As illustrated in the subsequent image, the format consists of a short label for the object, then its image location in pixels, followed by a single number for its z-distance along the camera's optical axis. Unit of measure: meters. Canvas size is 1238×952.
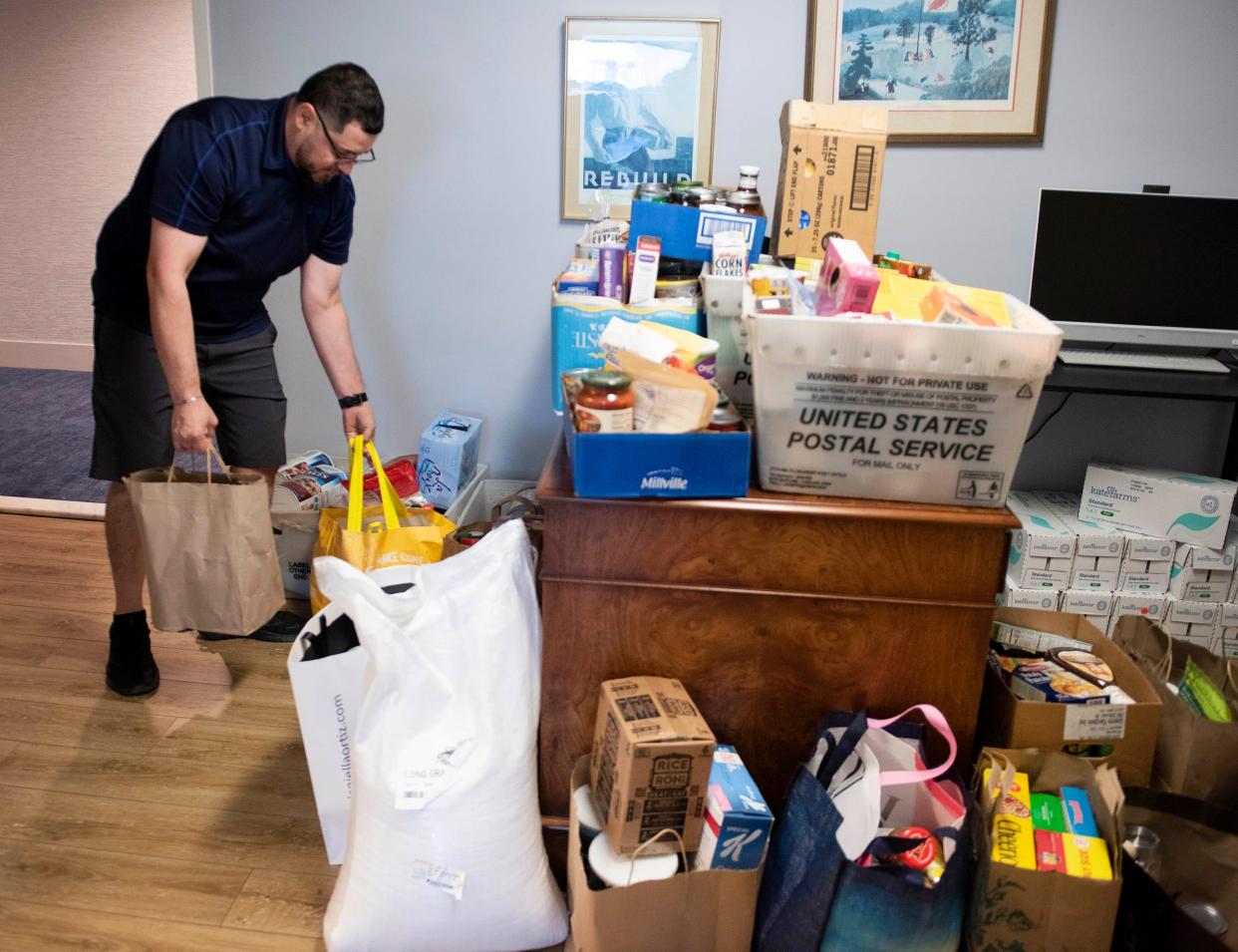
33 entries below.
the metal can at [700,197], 1.87
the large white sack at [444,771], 1.42
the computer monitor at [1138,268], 2.63
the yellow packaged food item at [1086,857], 1.36
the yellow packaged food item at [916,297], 1.44
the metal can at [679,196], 1.89
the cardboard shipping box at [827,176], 1.82
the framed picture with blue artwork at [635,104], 2.74
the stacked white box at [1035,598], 2.57
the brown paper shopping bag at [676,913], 1.34
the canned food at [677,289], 1.74
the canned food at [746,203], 1.81
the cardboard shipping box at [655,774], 1.33
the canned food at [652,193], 1.87
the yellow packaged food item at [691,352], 1.47
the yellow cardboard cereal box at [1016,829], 1.37
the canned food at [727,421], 1.38
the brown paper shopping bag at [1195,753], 1.59
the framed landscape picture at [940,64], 2.66
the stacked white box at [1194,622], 2.54
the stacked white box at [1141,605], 2.55
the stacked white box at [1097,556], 2.54
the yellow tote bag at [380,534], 1.92
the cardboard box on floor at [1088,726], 1.55
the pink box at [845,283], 1.37
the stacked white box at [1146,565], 2.52
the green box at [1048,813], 1.44
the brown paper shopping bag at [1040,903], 1.34
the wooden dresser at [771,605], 1.42
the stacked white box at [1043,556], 2.55
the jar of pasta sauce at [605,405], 1.34
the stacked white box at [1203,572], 2.48
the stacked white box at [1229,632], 2.52
